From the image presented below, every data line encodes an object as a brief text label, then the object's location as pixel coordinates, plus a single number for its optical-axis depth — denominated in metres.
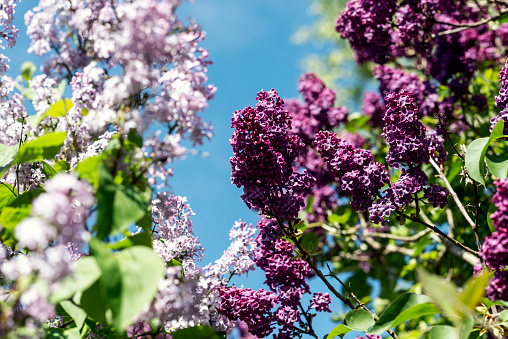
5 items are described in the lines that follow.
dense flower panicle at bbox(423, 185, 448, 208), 1.20
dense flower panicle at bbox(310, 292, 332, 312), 1.20
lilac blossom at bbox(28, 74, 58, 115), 1.25
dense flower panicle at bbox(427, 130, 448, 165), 1.30
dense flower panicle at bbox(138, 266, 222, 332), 0.95
